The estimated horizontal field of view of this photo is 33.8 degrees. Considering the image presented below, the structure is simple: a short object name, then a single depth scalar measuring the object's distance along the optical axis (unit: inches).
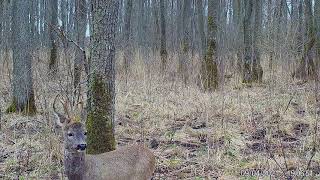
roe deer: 198.5
